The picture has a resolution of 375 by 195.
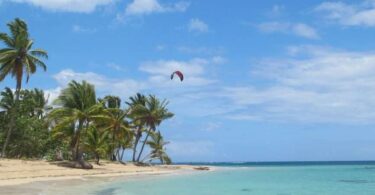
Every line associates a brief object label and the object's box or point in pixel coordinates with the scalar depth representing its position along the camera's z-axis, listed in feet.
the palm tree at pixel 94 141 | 166.30
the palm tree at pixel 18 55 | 136.98
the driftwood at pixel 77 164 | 145.22
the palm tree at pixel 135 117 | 227.40
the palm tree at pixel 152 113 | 223.30
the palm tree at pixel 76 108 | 148.77
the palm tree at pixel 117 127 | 199.93
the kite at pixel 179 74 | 89.65
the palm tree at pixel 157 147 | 252.42
